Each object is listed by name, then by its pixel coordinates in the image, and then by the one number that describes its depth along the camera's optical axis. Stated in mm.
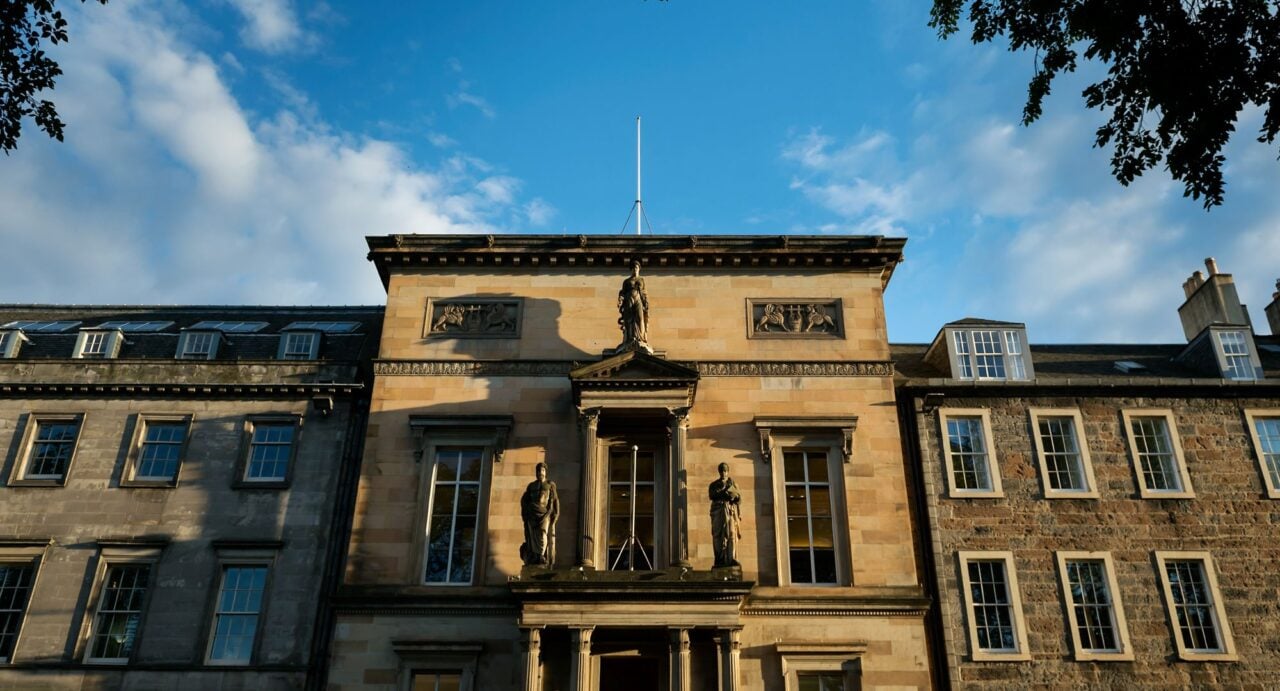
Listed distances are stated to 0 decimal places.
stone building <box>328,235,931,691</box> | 21094
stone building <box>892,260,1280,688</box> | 21906
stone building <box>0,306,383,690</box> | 22422
